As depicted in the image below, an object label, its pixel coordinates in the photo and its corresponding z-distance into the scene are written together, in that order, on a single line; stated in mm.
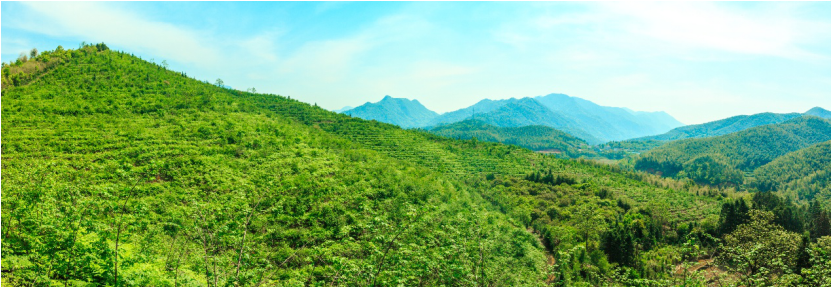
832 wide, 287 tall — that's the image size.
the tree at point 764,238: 26812
